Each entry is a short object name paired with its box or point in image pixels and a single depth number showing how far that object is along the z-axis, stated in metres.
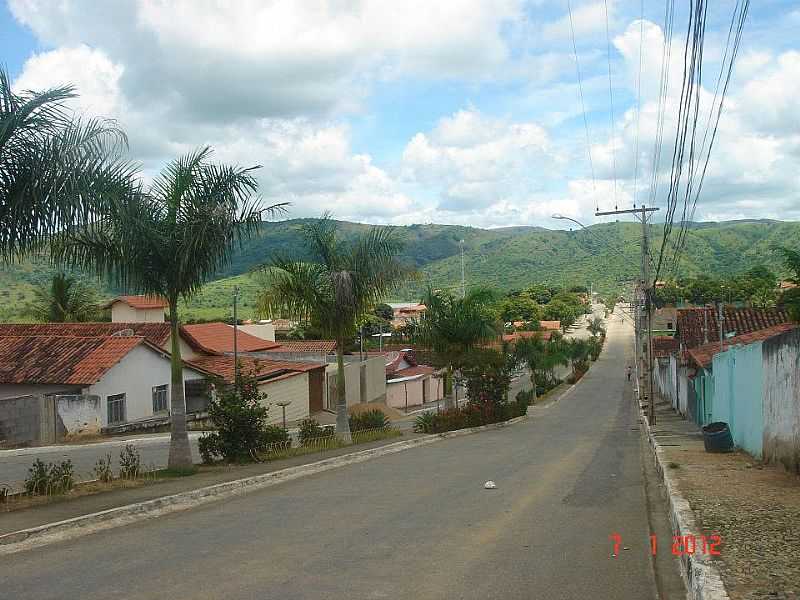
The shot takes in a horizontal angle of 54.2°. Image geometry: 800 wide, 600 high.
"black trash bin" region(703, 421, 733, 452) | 15.09
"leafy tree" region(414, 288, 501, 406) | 30.50
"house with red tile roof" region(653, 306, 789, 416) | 34.19
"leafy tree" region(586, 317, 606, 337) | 122.96
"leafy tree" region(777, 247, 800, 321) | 13.10
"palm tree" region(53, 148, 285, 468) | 12.46
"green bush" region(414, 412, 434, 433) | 25.81
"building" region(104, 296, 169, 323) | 51.06
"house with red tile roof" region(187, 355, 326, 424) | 34.53
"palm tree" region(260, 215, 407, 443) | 19.06
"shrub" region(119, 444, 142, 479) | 12.38
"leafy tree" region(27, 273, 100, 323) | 50.88
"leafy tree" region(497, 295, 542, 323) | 119.29
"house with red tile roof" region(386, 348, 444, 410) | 53.08
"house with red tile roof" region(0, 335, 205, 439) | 27.70
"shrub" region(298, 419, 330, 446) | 19.70
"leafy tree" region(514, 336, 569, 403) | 60.78
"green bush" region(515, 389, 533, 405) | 39.41
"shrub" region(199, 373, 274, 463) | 14.79
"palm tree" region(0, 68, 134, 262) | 9.91
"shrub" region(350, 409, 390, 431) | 24.95
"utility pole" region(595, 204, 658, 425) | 27.78
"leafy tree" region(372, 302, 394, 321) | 115.22
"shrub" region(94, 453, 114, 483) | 11.74
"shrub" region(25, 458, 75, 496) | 10.48
